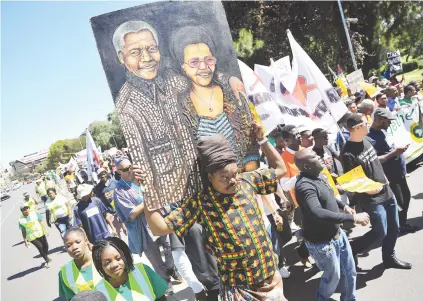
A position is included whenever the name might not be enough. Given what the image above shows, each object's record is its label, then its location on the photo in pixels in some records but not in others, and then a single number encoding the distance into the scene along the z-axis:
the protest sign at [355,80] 11.62
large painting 2.10
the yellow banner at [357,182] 3.43
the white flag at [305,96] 5.59
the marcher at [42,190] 14.32
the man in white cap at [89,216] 5.79
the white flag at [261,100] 5.89
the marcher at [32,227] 8.21
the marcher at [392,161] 4.19
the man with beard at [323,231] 3.08
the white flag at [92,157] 9.21
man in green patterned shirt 2.22
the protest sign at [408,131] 6.11
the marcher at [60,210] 8.18
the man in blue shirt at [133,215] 4.12
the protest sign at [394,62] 14.05
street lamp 16.69
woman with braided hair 2.48
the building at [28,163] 157.38
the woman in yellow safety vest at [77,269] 2.79
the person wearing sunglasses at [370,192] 3.61
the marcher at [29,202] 8.64
